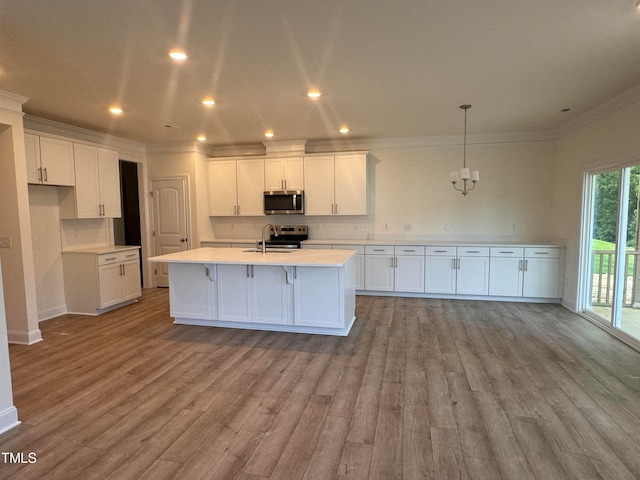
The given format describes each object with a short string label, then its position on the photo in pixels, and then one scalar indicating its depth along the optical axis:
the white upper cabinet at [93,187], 4.84
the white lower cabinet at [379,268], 5.76
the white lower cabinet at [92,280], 4.85
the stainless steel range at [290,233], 6.50
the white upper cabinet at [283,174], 6.27
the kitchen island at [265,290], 3.92
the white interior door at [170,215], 6.45
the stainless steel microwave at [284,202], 6.21
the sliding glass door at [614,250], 3.83
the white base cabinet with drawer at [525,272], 5.22
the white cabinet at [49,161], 4.20
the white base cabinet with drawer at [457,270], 5.44
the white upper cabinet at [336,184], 6.01
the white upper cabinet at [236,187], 6.47
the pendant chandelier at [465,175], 4.35
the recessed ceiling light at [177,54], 2.69
